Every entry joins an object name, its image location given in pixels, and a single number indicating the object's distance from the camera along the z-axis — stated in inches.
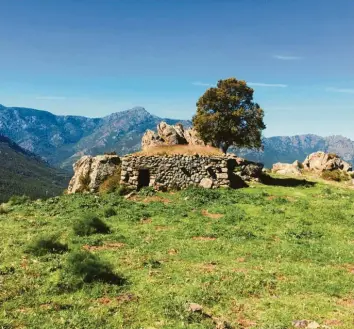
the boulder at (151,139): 2389.3
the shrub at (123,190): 1473.5
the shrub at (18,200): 1446.5
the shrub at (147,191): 1435.3
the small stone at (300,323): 454.3
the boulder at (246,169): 1740.9
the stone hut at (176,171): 1523.1
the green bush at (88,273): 577.6
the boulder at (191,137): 2646.2
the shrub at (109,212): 1123.2
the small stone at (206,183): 1503.3
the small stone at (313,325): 446.3
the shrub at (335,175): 2588.6
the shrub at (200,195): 1283.2
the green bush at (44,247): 740.0
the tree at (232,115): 2203.5
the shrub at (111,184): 1530.5
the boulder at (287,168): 2650.1
